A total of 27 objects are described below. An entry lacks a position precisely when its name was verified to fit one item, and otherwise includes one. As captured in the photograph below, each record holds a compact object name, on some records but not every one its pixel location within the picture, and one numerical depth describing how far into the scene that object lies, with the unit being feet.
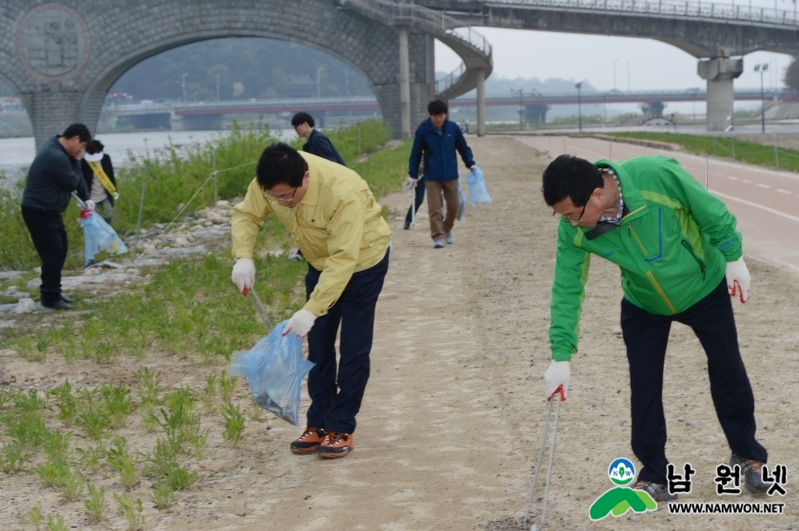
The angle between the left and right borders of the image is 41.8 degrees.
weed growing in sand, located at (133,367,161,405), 21.59
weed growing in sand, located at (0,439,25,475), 17.94
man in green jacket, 13.14
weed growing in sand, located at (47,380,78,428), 20.45
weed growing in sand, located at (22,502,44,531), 15.08
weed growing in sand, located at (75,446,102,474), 17.76
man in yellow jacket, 16.31
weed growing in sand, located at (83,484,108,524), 15.52
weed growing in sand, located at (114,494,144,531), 15.11
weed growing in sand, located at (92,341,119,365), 25.54
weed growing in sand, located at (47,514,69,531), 14.51
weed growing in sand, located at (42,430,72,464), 18.12
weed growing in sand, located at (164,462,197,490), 16.87
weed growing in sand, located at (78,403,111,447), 19.24
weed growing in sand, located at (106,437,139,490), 16.98
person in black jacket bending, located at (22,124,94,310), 32.22
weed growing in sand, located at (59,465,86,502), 16.53
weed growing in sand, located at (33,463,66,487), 17.19
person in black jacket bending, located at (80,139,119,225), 43.93
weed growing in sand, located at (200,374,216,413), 21.36
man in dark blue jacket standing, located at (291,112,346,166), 33.55
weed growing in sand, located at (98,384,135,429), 20.38
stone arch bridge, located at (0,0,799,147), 188.65
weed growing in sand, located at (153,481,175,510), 16.17
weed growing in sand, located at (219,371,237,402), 21.95
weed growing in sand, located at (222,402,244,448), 19.01
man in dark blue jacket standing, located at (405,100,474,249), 40.65
